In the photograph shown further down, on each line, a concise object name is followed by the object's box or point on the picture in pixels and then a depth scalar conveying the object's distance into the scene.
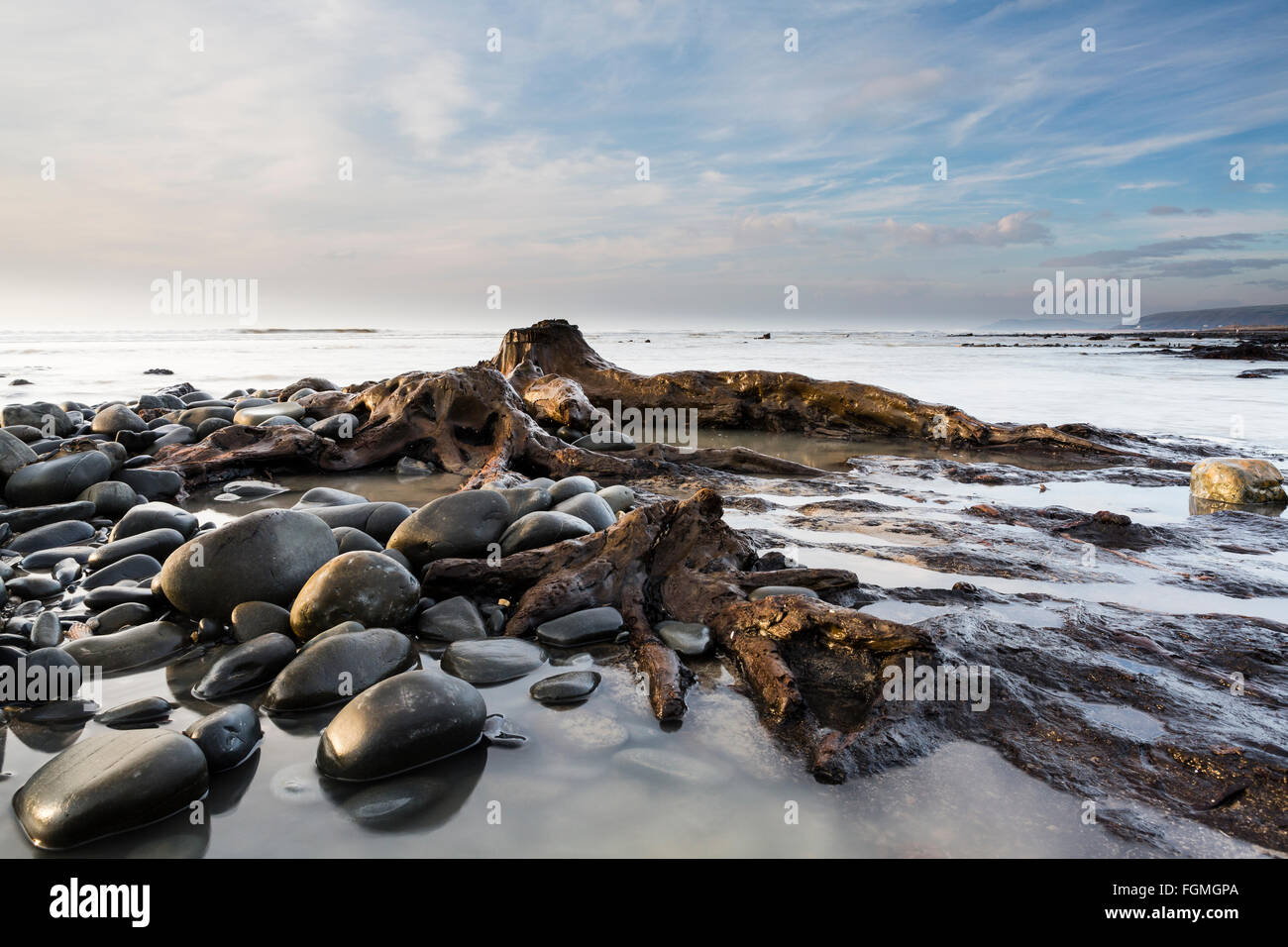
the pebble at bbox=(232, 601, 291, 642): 2.97
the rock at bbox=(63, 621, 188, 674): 2.75
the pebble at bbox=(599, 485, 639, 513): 4.97
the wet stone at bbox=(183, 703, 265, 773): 2.09
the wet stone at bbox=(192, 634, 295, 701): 2.58
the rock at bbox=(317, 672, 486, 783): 2.07
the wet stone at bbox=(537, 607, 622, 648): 3.09
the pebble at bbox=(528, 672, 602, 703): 2.57
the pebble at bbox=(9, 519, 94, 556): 4.13
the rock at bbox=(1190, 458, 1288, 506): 5.62
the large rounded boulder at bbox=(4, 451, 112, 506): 4.97
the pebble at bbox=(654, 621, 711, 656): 3.00
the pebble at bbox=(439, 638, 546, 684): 2.73
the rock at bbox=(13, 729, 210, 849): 1.80
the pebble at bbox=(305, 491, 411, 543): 4.11
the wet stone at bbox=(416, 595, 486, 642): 3.10
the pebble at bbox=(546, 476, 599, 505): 4.79
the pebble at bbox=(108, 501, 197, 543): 4.12
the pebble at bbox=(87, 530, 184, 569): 3.75
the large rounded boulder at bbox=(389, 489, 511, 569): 3.68
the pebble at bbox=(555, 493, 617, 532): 4.24
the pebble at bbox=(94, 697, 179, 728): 2.36
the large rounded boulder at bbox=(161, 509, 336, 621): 3.11
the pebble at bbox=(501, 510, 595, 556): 3.76
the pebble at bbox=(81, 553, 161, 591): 3.52
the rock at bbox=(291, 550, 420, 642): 2.96
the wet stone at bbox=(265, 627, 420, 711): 2.46
